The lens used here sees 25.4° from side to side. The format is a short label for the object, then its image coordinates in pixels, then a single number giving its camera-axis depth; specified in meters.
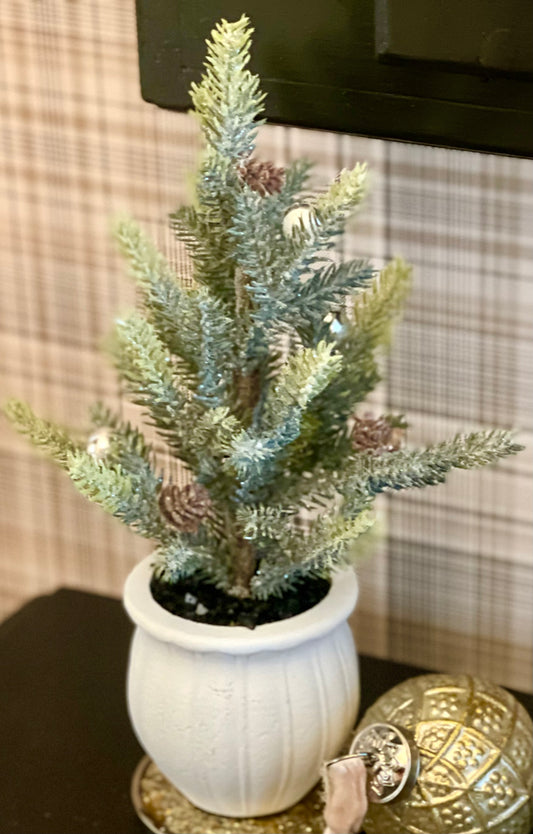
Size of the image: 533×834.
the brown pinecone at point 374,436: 0.69
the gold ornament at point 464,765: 0.69
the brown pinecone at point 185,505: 0.68
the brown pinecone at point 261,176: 0.64
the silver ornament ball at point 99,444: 0.71
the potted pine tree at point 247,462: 0.63
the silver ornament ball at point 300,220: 0.63
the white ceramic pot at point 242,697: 0.69
